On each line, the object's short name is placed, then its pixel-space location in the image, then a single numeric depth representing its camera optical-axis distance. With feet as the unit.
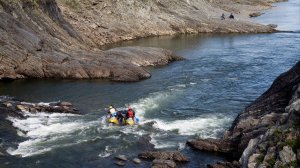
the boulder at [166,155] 99.91
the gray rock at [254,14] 412.24
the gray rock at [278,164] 75.94
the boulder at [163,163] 95.10
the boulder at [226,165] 91.34
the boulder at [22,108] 135.95
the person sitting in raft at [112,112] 128.67
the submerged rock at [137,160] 99.87
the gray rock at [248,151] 87.20
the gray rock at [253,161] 81.94
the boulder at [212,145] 104.01
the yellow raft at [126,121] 125.59
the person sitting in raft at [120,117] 127.43
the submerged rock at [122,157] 101.67
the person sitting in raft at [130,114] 125.90
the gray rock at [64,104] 143.95
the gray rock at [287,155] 75.98
